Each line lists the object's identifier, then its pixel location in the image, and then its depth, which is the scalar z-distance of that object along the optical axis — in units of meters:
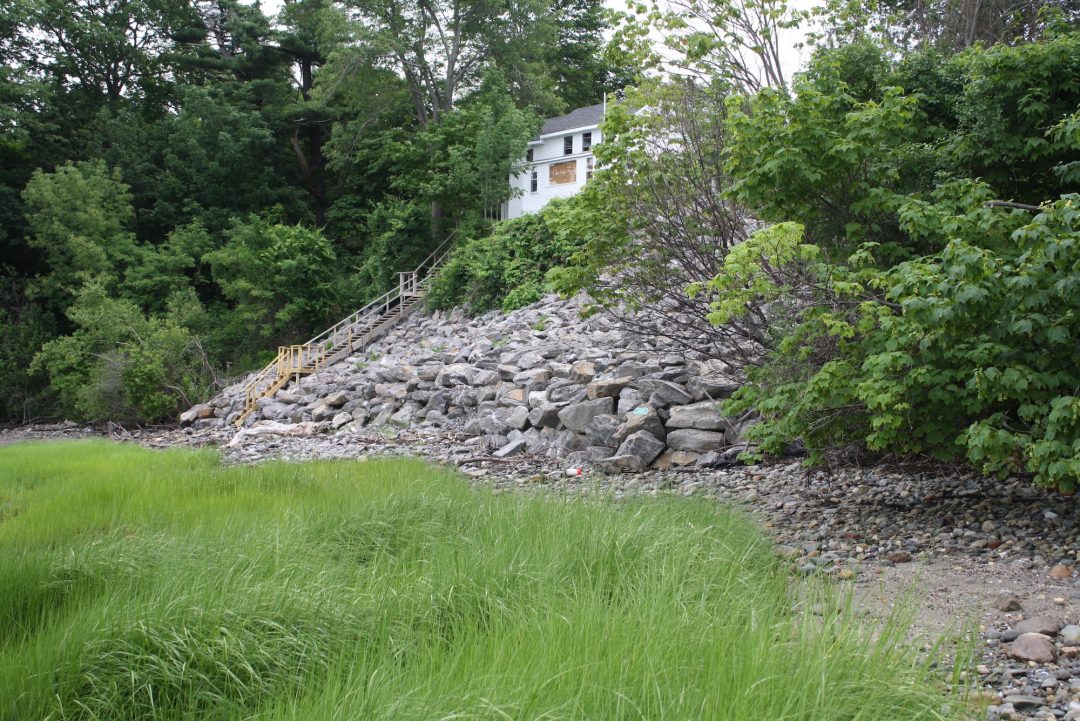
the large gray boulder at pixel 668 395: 11.97
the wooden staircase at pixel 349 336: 23.23
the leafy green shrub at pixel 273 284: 28.97
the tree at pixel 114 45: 34.22
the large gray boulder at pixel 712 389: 11.90
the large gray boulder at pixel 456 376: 17.39
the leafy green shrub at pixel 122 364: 23.36
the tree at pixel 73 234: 29.03
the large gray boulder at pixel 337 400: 19.53
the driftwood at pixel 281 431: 17.25
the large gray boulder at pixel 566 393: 13.69
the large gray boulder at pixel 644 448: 11.12
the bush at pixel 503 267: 24.05
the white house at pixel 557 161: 33.00
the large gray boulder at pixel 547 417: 13.30
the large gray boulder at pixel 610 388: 12.93
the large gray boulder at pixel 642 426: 11.55
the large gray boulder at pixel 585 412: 12.58
